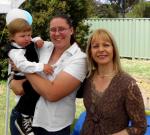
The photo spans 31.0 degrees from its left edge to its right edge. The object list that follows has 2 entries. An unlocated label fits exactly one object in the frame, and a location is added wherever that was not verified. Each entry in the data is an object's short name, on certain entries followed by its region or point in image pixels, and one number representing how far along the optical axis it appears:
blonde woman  1.65
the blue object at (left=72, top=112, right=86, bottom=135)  2.30
